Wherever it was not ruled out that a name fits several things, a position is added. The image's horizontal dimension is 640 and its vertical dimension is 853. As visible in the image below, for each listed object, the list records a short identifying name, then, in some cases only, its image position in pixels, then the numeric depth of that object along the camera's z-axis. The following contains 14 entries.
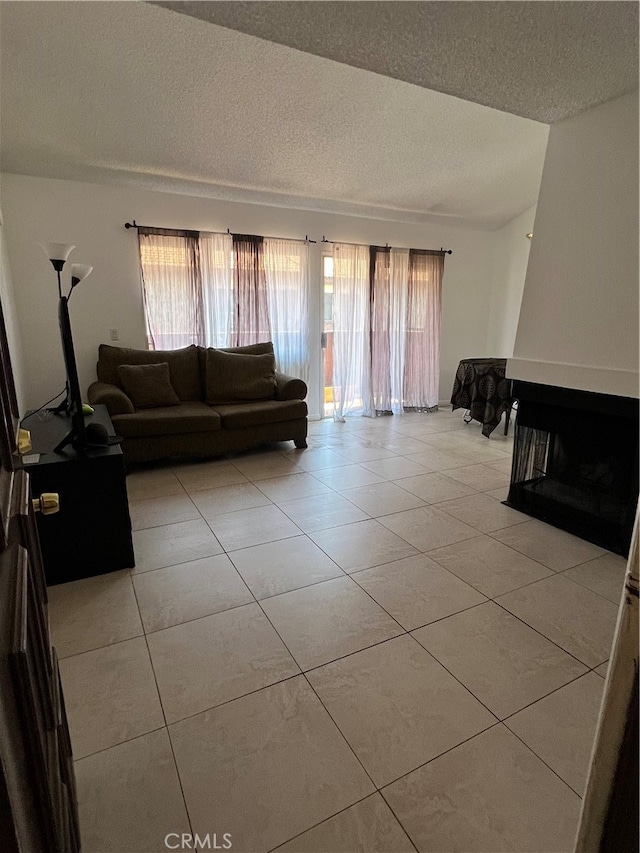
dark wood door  0.54
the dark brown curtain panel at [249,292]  4.64
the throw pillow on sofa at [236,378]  4.38
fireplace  2.51
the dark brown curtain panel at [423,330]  5.65
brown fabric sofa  3.67
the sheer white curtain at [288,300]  4.86
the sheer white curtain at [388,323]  5.42
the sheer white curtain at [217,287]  4.53
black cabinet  2.16
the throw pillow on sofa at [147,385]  3.97
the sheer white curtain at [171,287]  4.31
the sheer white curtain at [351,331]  5.25
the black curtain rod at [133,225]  4.18
